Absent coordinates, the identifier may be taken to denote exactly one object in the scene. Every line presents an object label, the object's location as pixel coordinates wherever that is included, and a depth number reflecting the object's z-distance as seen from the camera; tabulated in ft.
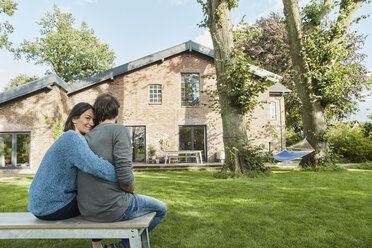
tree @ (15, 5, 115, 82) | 89.56
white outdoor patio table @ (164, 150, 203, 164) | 41.24
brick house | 44.34
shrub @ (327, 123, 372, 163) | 44.65
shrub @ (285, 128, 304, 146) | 67.46
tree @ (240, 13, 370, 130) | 63.87
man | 6.17
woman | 5.96
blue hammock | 25.94
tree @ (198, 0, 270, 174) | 25.61
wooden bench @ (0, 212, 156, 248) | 6.03
